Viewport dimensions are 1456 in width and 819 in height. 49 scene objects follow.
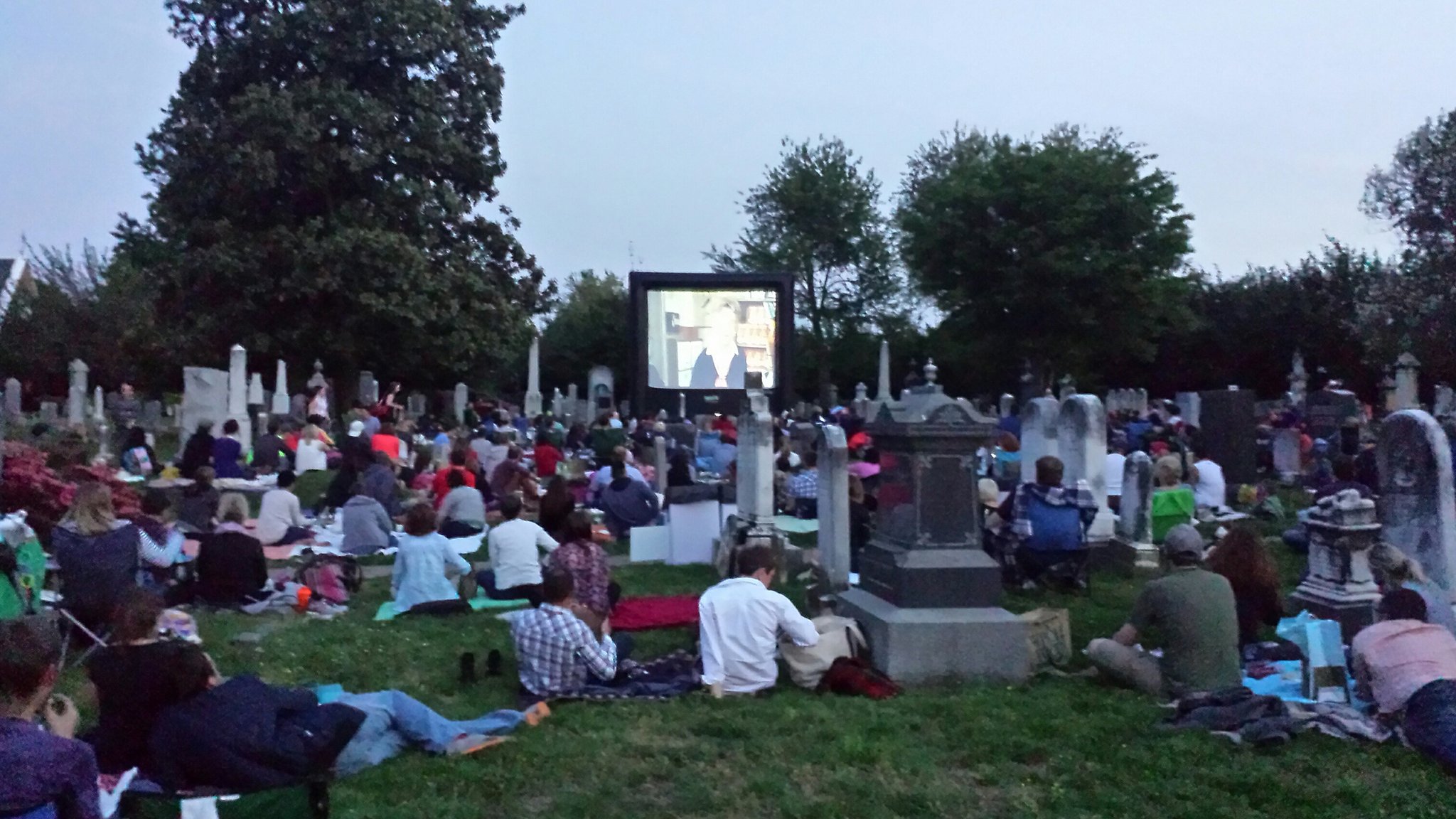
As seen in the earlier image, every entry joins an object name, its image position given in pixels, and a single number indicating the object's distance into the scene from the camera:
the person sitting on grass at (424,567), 10.28
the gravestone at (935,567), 7.73
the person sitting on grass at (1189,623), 7.09
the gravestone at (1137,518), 12.17
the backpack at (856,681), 7.46
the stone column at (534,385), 37.78
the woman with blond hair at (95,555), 8.46
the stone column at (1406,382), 25.06
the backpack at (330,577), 10.88
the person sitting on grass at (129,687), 5.24
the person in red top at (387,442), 18.30
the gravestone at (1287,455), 20.16
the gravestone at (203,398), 21.69
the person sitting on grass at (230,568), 10.10
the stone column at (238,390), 23.83
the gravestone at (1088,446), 13.27
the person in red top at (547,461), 19.16
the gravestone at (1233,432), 17.91
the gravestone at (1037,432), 14.27
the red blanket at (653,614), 9.68
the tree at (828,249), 51.66
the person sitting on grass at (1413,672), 6.12
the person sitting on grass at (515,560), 10.70
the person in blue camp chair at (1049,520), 10.55
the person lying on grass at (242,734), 5.14
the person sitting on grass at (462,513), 13.64
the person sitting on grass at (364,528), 13.44
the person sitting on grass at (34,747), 3.88
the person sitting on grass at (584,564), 8.93
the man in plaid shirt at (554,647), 7.36
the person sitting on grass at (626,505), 15.02
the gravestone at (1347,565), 8.98
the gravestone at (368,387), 32.22
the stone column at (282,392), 29.02
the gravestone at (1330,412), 22.86
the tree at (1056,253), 39.03
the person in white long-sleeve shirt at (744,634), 7.49
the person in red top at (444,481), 14.70
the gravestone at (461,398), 34.84
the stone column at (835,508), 11.10
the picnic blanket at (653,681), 7.43
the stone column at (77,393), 28.08
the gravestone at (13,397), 30.83
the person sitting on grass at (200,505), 12.24
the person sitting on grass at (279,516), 13.59
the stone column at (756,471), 12.39
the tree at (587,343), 52.31
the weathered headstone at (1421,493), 9.19
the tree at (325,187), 28.19
